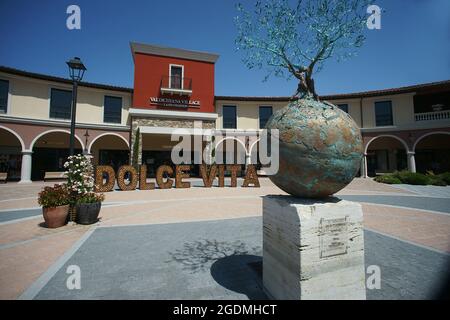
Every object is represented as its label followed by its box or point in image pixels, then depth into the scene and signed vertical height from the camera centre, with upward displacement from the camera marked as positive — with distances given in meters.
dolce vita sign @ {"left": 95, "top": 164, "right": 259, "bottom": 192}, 13.14 -0.36
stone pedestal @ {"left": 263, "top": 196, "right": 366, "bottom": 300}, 2.43 -0.91
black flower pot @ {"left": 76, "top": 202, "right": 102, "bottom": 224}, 6.42 -1.23
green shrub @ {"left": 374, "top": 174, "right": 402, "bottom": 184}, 16.94 -0.56
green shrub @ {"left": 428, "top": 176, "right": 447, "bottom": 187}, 15.41 -0.62
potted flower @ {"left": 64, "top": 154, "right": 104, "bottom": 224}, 6.45 -0.62
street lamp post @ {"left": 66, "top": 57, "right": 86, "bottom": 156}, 7.65 +3.63
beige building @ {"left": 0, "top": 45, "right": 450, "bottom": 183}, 17.45 +4.55
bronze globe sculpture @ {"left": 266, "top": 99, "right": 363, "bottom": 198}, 2.61 +0.27
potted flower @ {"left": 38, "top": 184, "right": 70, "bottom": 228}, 6.01 -0.99
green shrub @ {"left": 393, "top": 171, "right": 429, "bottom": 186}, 15.84 -0.43
